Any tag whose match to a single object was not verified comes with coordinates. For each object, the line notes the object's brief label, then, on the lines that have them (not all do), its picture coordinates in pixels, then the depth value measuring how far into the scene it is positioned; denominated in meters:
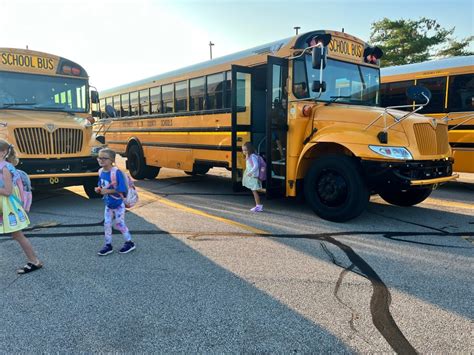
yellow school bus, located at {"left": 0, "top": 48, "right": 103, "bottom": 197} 5.99
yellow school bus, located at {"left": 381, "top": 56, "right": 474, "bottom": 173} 7.78
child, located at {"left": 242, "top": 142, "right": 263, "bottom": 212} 5.89
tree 22.98
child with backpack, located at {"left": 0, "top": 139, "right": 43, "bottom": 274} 3.30
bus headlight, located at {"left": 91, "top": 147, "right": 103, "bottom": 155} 6.65
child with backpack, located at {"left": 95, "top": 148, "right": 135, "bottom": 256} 3.86
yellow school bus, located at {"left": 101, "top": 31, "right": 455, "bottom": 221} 4.81
